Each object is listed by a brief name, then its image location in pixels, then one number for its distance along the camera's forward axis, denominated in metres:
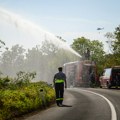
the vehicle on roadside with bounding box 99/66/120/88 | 37.78
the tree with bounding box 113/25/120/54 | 60.31
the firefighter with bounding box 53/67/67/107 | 19.03
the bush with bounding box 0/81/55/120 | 12.92
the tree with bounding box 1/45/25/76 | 169.62
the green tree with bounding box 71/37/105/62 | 91.84
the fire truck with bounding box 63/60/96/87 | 51.03
